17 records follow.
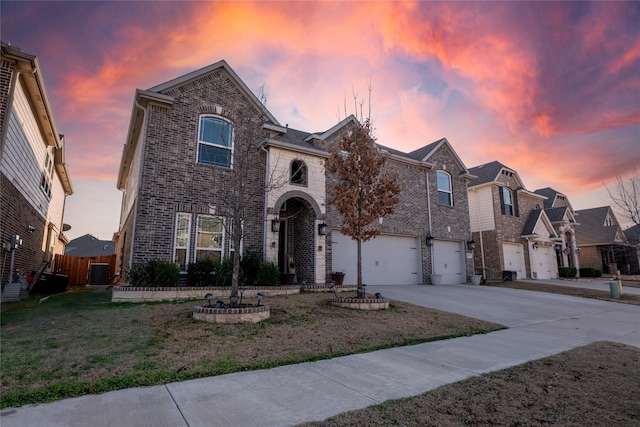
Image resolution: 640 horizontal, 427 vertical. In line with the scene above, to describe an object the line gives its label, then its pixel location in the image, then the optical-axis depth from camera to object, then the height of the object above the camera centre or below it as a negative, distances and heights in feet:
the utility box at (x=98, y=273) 59.72 -0.91
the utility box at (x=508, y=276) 68.57 -1.65
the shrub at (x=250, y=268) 36.44 -0.02
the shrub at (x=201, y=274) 34.09 -0.62
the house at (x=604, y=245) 100.32 +6.85
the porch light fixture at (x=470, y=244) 64.15 +4.46
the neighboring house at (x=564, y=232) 88.22 +9.32
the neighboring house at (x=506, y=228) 72.54 +8.87
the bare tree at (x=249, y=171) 37.19 +11.47
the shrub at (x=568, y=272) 83.15 -1.03
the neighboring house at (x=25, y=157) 28.84 +12.25
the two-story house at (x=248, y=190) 34.99 +9.11
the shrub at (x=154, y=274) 30.86 -0.57
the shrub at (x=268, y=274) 36.29 -0.66
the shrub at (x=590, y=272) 89.30 -1.12
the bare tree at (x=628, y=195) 81.82 +17.93
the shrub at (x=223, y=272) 34.17 -0.42
